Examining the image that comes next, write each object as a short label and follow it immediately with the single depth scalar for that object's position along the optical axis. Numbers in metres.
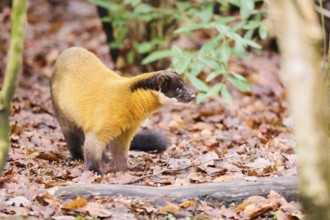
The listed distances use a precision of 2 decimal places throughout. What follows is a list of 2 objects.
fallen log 10.64
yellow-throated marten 13.80
